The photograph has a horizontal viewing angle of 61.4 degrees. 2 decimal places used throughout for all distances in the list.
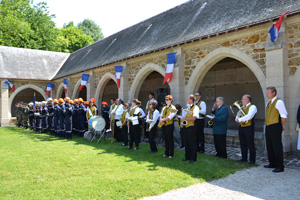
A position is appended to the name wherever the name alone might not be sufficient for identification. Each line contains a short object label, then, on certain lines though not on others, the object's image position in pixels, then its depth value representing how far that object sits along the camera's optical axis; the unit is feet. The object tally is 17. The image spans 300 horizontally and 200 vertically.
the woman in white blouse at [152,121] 23.26
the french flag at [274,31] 21.91
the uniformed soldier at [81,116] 36.78
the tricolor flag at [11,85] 62.03
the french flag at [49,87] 68.58
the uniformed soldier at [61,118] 37.06
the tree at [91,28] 144.85
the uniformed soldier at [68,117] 35.59
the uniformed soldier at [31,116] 50.24
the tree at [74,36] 123.85
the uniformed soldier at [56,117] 38.19
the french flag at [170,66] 32.72
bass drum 30.14
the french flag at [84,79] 53.26
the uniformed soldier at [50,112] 41.01
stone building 22.34
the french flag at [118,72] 42.88
